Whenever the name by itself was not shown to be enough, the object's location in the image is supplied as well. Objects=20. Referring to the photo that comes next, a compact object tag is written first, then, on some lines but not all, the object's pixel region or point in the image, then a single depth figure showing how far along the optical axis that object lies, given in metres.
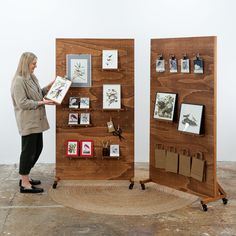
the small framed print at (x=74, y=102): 4.91
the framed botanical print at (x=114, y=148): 4.99
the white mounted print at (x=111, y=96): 4.90
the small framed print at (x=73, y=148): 4.97
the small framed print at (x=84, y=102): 4.91
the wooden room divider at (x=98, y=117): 4.87
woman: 4.53
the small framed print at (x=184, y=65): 4.29
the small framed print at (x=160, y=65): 4.53
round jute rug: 4.18
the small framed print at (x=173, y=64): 4.40
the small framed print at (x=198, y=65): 4.14
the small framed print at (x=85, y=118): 4.95
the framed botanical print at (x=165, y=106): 4.45
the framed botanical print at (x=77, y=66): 4.87
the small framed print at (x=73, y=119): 4.94
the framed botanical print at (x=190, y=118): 4.19
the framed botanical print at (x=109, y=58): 4.86
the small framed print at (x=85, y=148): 4.98
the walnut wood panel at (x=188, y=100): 4.12
